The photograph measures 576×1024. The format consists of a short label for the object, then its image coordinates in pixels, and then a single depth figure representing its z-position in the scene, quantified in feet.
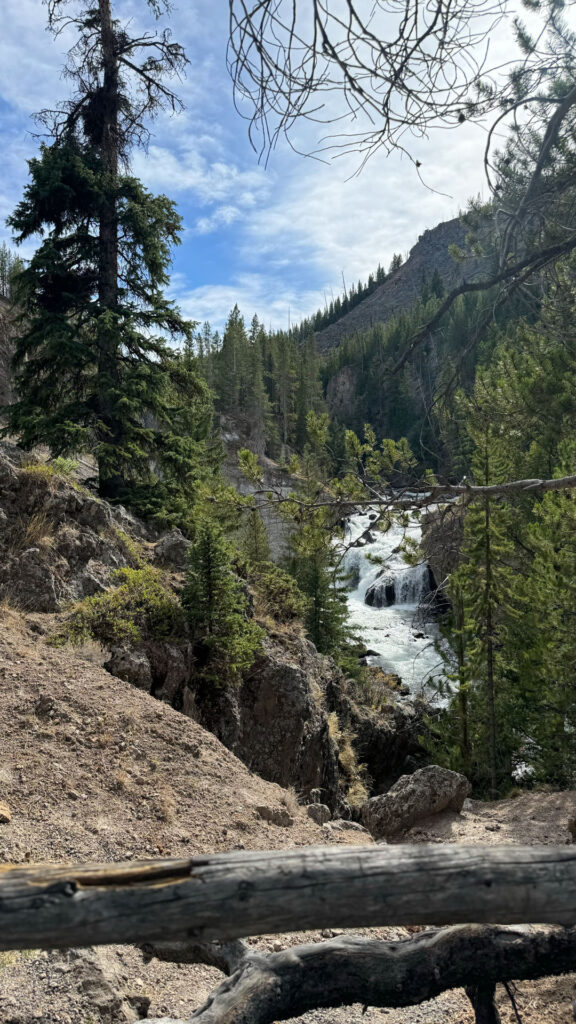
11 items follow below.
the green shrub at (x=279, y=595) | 36.81
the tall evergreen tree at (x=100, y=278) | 37.81
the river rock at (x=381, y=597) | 102.94
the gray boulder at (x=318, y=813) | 23.58
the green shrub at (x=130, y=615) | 24.53
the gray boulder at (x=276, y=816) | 20.01
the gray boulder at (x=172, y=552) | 32.32
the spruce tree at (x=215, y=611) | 26.94
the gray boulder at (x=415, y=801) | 29.48
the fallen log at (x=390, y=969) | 8.55
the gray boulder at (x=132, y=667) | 23.63
